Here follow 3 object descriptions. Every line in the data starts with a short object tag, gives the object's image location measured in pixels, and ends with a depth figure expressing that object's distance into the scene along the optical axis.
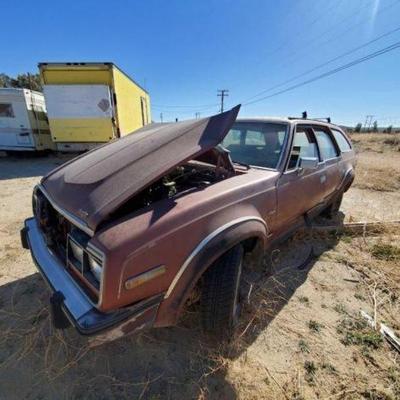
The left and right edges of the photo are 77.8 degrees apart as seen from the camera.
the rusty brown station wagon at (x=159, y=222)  1.42
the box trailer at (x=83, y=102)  8.22
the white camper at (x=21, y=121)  9.30
